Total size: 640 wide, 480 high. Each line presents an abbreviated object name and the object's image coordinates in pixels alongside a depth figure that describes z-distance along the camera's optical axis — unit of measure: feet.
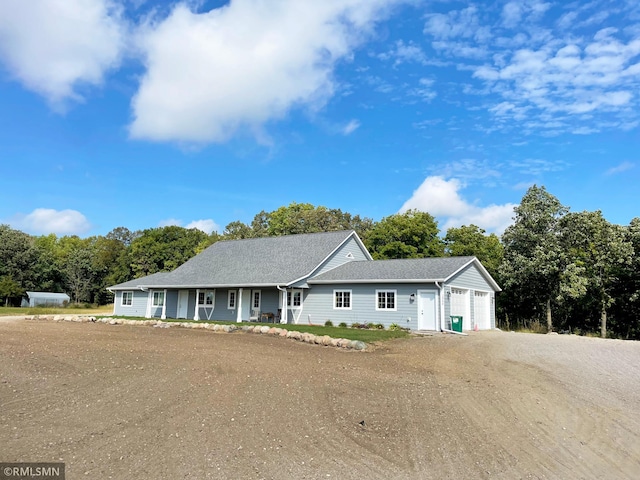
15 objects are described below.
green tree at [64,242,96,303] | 199.72
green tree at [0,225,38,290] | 176.35
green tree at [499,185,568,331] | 87.04
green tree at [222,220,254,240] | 175.83
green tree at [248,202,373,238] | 163.24
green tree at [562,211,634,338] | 82.07
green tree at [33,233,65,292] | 185.43
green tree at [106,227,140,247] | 291.17
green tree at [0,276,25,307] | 161.48
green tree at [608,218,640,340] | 81.30
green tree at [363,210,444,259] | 128.77
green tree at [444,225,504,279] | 125.08
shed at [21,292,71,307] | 175.32
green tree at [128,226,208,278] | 192.13
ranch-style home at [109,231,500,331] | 72.59
